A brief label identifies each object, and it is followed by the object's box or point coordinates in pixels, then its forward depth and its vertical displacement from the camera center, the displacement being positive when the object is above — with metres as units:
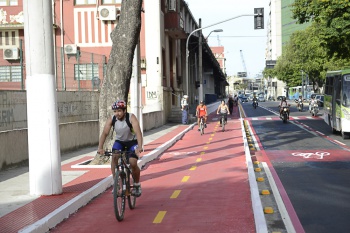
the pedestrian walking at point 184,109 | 31.33 -0.85
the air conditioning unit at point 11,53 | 13.35 +1.33
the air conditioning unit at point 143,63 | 31.97 +2.28
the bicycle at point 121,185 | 6.94 -1.32
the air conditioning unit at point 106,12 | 28.84 +5.25
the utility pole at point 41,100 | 8.48 -0.01
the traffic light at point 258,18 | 26.77 +4.32
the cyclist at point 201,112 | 24.61 -0.82
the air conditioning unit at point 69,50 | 17.40 +1.80
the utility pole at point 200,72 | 37.94 +1.94
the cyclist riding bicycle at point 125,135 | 7.48 -0.59
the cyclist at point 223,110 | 26.75 -0.80
